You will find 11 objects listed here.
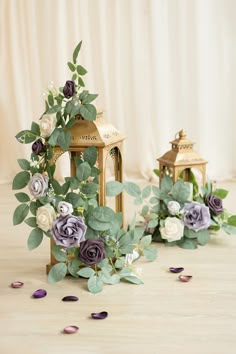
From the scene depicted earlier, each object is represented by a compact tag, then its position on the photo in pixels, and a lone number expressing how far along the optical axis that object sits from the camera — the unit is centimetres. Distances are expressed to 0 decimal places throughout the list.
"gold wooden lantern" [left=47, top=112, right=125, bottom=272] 213
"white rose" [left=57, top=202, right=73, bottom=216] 206
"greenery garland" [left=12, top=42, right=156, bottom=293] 208
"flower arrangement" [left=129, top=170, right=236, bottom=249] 251
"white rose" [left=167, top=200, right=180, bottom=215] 252
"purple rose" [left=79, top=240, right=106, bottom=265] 209
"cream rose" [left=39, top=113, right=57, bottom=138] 211
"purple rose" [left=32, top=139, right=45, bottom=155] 214
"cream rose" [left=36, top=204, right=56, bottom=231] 208
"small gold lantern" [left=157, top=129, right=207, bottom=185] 264
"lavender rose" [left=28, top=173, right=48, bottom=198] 209
